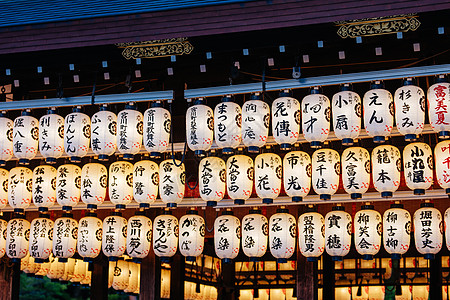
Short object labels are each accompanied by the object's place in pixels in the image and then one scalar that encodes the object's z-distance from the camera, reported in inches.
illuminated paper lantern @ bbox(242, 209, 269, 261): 379.2
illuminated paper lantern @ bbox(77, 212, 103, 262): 408.8
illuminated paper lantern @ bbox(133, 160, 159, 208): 390.6
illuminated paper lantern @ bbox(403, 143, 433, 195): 346.6
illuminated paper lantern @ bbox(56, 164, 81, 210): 406.0
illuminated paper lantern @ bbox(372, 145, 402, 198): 348.8
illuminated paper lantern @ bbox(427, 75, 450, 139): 337.1
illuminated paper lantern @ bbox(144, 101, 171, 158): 384.5
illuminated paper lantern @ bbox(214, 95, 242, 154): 370.0
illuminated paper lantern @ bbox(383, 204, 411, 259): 355.3
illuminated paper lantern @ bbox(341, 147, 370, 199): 353.7
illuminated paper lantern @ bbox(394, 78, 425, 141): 339.6
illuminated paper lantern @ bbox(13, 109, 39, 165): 410.6
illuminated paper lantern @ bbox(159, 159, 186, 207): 389.1
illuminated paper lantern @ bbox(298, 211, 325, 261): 369.4
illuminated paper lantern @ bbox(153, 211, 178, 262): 396.8
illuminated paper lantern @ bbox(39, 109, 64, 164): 405.4
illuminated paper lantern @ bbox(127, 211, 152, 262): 400.8
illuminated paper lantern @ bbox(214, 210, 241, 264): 384.5
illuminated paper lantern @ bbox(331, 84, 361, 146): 351.3
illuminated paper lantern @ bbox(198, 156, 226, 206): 378.2
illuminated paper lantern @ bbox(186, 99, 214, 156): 374.9
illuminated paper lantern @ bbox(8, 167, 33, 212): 417.7
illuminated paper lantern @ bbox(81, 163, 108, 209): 400.5
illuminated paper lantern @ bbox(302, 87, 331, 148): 354.3
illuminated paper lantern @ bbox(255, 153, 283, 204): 367.9
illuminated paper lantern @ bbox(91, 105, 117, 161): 393.4
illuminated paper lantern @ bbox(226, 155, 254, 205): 371.2
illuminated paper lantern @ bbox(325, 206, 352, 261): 366.0
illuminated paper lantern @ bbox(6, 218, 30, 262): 425.4
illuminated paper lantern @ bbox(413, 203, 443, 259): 350.0
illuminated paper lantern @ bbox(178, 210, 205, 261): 392.2
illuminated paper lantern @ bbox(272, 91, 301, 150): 360.8
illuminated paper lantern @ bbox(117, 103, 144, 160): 386.9
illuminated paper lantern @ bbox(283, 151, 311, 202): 363.6
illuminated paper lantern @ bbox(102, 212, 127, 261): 404.5
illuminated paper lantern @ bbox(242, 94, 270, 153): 364.9
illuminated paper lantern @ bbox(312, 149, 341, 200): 358.0
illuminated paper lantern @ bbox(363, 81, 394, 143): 344.5
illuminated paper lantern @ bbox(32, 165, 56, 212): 413.4
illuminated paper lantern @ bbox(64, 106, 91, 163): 398.9
